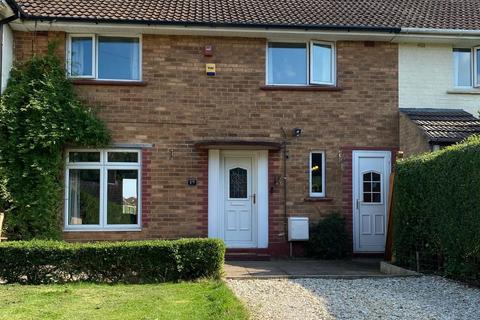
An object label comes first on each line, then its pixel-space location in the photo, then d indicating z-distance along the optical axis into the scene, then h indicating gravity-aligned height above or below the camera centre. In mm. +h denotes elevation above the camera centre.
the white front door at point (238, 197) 13211 -171
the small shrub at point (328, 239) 12852 -1121
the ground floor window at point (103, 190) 12953 -12
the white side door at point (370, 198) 13602 -191
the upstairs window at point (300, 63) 13719 +3067
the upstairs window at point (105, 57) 13172 +3078
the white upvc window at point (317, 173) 13586 +405
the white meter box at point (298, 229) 12922 -891
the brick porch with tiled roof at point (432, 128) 12180 +1404
